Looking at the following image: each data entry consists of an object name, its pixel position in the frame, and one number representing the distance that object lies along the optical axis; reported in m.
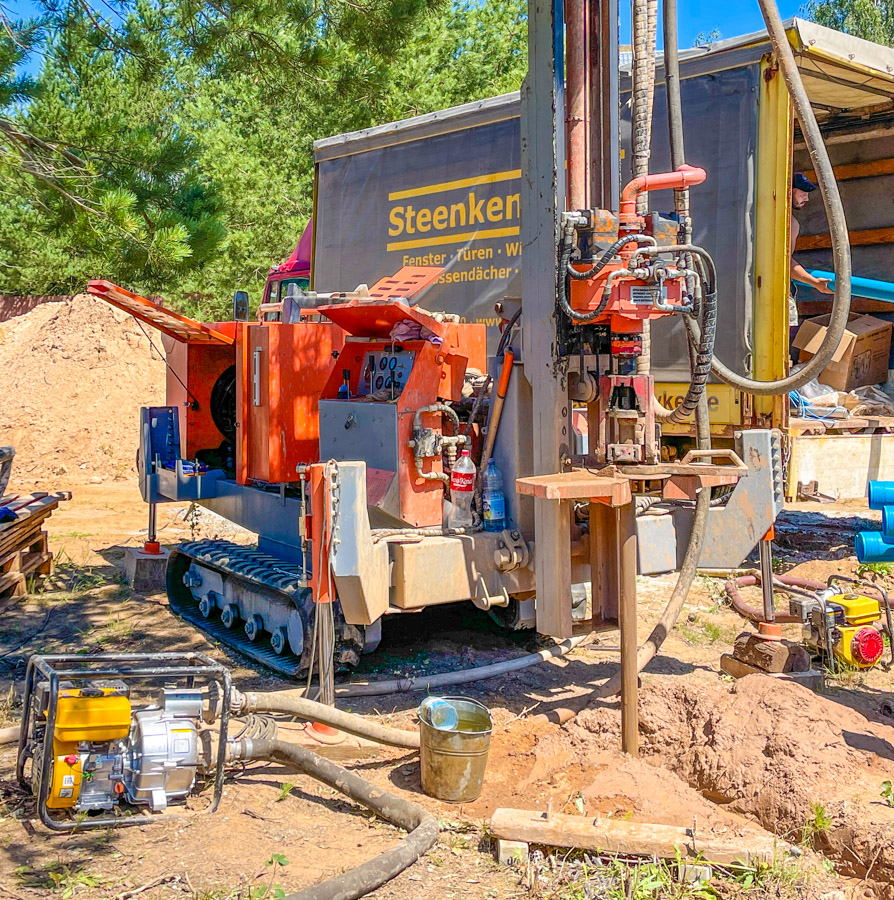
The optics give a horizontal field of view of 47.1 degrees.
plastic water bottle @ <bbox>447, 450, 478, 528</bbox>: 5.63
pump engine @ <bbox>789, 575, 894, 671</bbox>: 5.74
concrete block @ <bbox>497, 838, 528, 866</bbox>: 3.79
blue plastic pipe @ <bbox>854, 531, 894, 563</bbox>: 4.87
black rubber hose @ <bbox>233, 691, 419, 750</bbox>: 4.47
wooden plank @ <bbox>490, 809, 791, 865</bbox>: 3.66
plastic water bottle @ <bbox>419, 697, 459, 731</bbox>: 4.64
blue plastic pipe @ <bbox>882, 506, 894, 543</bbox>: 4.78
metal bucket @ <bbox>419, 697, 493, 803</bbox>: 4.37
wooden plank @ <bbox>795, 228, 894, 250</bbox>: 10.21
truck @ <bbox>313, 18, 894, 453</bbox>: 7.24
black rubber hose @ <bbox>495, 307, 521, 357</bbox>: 5.50
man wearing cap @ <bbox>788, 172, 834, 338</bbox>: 8.07
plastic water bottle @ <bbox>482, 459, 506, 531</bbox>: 5.59
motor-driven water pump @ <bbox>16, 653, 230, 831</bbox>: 4.00
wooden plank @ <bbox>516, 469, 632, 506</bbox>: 4.42
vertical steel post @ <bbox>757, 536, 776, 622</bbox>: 5.52
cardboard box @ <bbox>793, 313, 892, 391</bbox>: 8.94
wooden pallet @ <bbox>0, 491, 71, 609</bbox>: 7.84
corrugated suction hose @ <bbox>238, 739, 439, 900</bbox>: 3.47
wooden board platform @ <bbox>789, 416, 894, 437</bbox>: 7.61
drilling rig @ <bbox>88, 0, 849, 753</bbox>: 4.81
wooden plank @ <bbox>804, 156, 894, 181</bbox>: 10.03
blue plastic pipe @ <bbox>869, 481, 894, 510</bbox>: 4.87
